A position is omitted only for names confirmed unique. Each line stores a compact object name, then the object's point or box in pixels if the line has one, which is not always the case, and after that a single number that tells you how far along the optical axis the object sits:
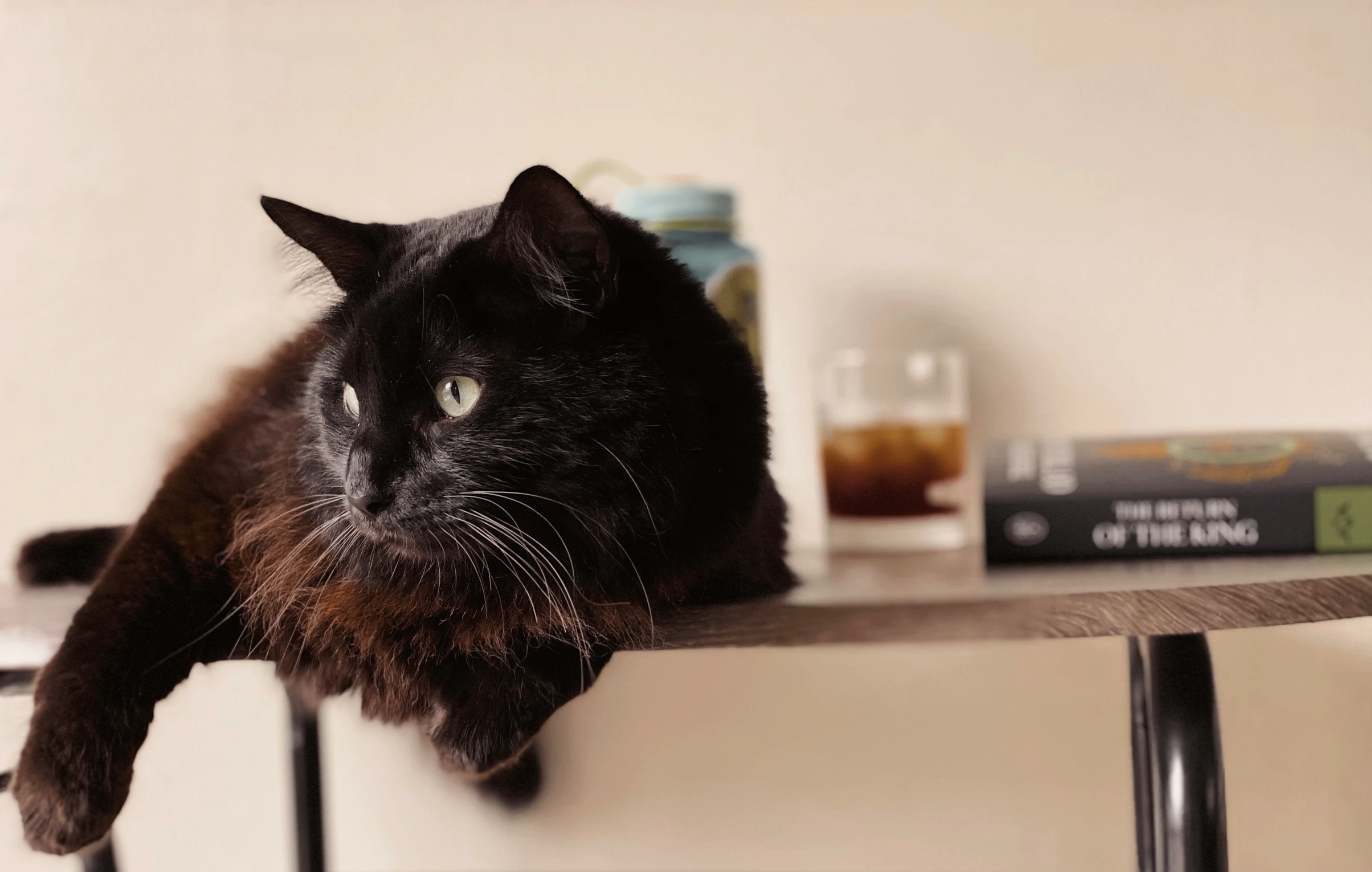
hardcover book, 0.70
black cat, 0.54
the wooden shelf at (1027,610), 0.56
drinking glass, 0.92
